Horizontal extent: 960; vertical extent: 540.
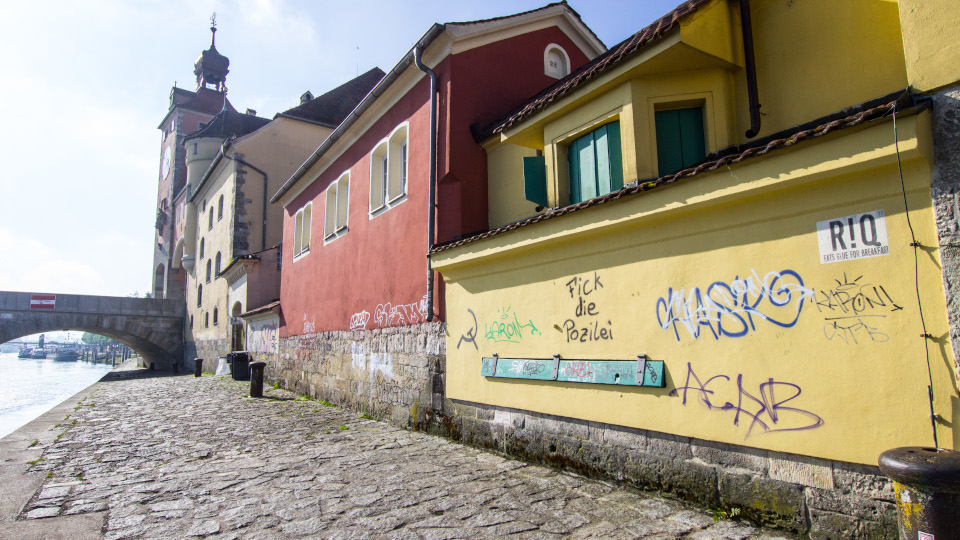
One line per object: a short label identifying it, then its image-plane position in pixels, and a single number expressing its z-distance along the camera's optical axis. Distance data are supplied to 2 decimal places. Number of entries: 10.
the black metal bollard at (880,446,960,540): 2.70
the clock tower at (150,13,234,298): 37.97
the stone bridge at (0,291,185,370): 29.11
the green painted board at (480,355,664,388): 4.96
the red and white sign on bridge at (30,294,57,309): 29.30
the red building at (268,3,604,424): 8.67
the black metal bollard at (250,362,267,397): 13.89
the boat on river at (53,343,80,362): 94.10
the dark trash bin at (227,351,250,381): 19.72
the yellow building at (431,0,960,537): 3.48
